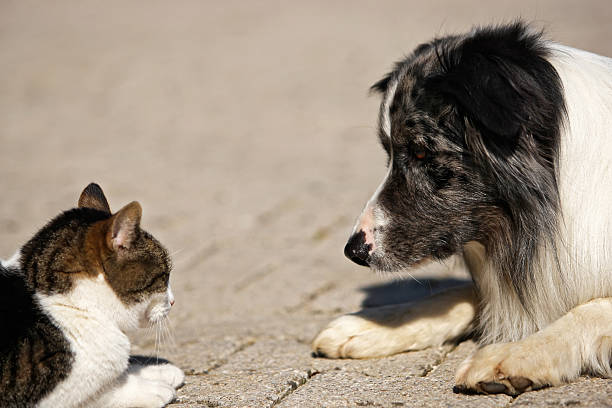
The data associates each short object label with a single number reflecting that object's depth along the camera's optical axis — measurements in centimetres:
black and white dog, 621
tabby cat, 543
